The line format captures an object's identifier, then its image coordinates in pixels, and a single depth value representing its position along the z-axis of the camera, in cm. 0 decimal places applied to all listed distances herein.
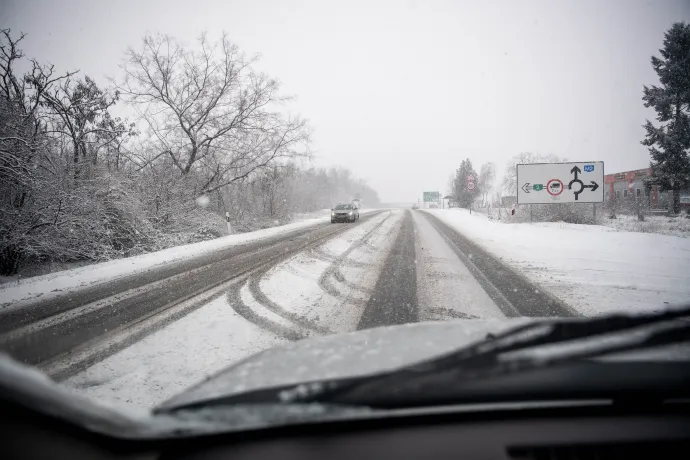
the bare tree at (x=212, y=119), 1588
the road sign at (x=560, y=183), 1784
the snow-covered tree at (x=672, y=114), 2093
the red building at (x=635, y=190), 2503
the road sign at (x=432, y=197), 8034
